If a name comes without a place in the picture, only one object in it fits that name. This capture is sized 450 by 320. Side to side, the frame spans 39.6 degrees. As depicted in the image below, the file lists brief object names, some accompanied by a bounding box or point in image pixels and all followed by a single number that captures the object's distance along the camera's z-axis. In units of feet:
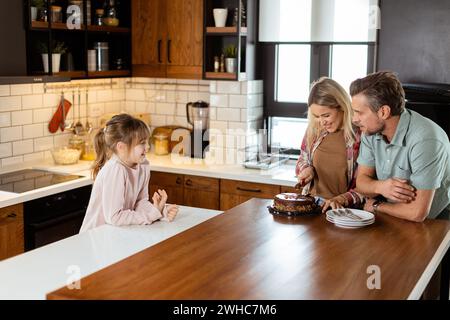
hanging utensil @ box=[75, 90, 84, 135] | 16.78
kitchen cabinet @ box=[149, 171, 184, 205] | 15.81
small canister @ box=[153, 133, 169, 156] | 17.29
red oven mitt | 16.12
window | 14.98
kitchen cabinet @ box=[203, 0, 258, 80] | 15.69
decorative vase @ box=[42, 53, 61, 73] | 14.90
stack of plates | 8.68
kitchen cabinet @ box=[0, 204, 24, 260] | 12.30
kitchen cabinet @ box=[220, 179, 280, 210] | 14.61
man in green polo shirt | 8.73
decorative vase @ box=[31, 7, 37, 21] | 13.92
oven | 12.90
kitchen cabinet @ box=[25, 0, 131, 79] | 14.32
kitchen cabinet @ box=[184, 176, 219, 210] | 15.38
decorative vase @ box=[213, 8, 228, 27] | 15.72
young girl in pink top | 9.40
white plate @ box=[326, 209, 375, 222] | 8.75
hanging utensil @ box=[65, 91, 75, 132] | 16.70
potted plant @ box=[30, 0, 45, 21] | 13.94
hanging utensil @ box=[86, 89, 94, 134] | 16.93
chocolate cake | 9.36
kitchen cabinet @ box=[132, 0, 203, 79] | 16.26
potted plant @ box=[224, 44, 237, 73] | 15.85
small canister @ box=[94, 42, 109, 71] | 16.31
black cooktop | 13.24
